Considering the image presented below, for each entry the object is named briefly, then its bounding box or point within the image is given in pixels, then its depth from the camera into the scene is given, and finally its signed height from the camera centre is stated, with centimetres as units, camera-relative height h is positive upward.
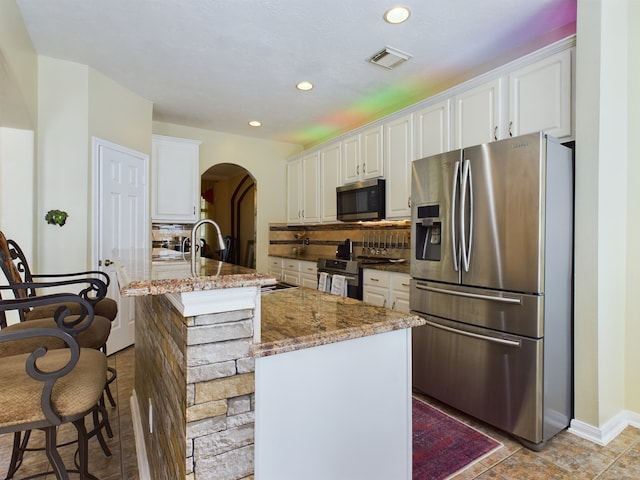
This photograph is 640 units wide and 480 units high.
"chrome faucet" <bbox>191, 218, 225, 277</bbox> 115 -1
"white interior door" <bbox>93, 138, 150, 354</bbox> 327 +27
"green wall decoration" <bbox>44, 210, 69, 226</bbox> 296 +17
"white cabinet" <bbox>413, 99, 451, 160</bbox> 294 +97
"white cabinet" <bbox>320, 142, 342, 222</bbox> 433 +76
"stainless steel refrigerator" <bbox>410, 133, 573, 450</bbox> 192 -27
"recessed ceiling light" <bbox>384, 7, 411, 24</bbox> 226 +149
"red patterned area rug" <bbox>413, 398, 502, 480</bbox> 179 -117
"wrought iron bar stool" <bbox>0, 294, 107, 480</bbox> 95 -45
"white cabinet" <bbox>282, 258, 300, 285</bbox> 478 -47
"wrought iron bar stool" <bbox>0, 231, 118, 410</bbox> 167 -33
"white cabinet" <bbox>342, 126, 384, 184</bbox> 370 +93
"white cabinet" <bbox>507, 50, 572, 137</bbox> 217 +94
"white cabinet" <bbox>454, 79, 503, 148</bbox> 257 +97
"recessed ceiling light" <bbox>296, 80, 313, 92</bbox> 337 +152
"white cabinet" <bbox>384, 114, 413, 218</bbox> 332 +74
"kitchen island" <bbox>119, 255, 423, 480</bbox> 88 -42
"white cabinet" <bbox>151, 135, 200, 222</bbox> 423 +73
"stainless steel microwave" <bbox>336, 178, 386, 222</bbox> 360 +42
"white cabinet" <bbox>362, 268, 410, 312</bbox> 305 -47
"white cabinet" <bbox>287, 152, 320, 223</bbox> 476 +71
